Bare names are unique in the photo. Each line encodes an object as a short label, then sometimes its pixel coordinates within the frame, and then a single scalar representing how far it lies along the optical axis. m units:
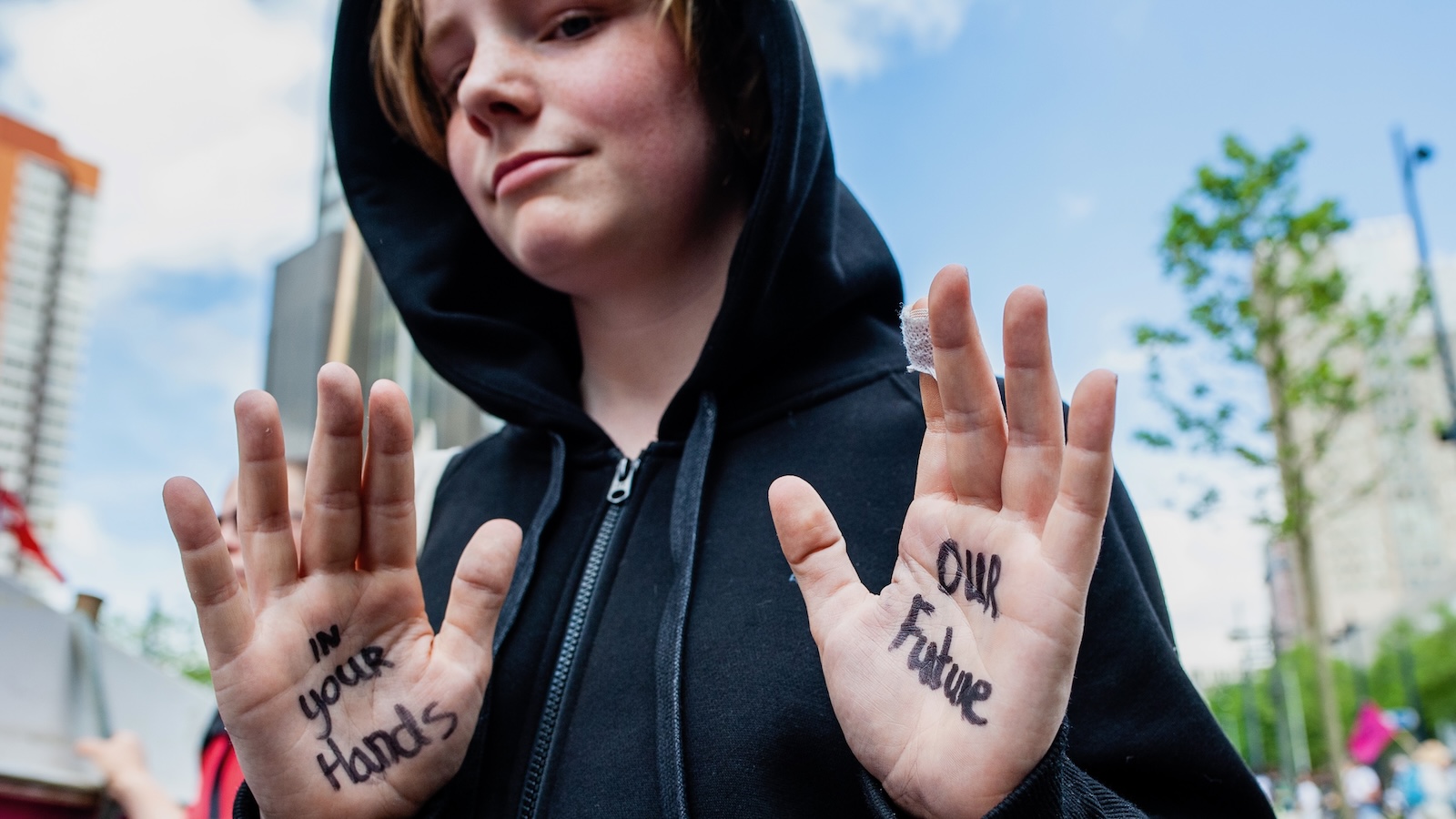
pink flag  13.62
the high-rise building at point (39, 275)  42.31
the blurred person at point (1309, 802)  17.83
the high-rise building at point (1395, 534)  55.78
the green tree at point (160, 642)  27.77
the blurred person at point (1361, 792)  12.32
